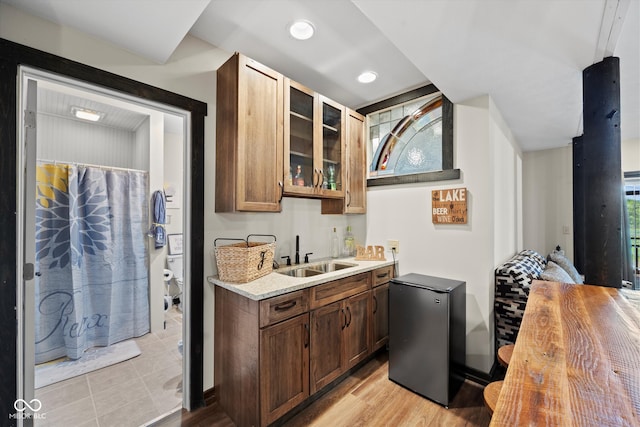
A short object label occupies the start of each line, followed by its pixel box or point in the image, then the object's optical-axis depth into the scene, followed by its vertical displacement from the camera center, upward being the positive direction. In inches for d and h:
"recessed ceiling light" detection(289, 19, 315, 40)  68.6 +49.5
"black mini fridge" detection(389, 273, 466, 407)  74.7 -36.2
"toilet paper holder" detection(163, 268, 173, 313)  134.6 -39.8
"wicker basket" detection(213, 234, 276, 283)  69.6 -12.9
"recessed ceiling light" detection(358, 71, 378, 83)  92.7 +49.3
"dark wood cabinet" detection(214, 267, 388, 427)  61.6 -34.9
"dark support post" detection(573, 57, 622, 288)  62.9 +9.4
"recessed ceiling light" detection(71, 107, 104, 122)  120.1 +47.5
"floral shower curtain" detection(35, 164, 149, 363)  99.7 -18.1
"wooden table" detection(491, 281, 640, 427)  21.3 -15.9
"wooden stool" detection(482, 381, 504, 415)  44.5 -31.9
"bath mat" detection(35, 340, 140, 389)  88.2 -54.3
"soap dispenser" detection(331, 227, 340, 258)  114.1 -13.7
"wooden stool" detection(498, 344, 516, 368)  55.7 -30.6
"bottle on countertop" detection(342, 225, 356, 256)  115.4 -13.8
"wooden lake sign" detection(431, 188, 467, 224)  88.1 +2.9
